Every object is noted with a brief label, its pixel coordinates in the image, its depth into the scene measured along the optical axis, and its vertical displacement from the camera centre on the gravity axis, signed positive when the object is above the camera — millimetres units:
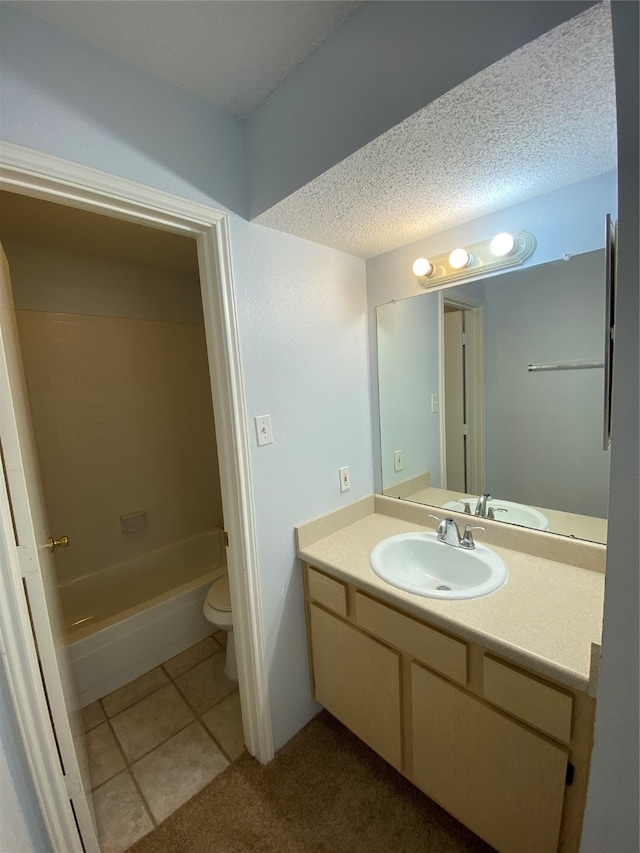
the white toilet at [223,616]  1826 -1167
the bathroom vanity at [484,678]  843 -868
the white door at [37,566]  871 -440
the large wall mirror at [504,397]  1205 -77
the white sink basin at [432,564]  1224 -690
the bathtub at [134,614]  1764 -1269
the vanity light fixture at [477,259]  1233 +457
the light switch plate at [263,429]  1303 -138
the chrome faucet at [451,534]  1354 -604
